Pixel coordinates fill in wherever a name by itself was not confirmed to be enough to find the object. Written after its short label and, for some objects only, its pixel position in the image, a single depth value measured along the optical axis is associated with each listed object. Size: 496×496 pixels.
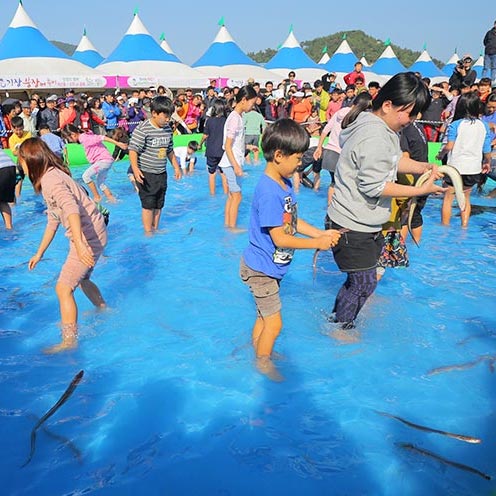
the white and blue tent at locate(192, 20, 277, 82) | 25.78
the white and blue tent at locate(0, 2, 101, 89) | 19.34
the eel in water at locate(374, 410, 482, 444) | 2.88
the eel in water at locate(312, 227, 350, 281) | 3.35
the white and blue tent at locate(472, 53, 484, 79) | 31.23
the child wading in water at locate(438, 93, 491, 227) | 6.47
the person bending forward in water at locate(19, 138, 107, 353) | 3.37
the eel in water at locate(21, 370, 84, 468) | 2.88
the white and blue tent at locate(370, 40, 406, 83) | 32.88
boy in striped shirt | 5.88
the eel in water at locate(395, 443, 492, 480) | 2.63
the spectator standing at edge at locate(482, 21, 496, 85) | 13.48
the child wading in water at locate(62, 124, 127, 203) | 7.75
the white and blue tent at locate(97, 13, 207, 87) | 23.23
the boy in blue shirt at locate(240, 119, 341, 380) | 2.82
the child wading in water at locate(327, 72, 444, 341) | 3.07
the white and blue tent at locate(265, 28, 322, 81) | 28.64
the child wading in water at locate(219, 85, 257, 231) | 6.13
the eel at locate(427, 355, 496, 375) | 3.64
